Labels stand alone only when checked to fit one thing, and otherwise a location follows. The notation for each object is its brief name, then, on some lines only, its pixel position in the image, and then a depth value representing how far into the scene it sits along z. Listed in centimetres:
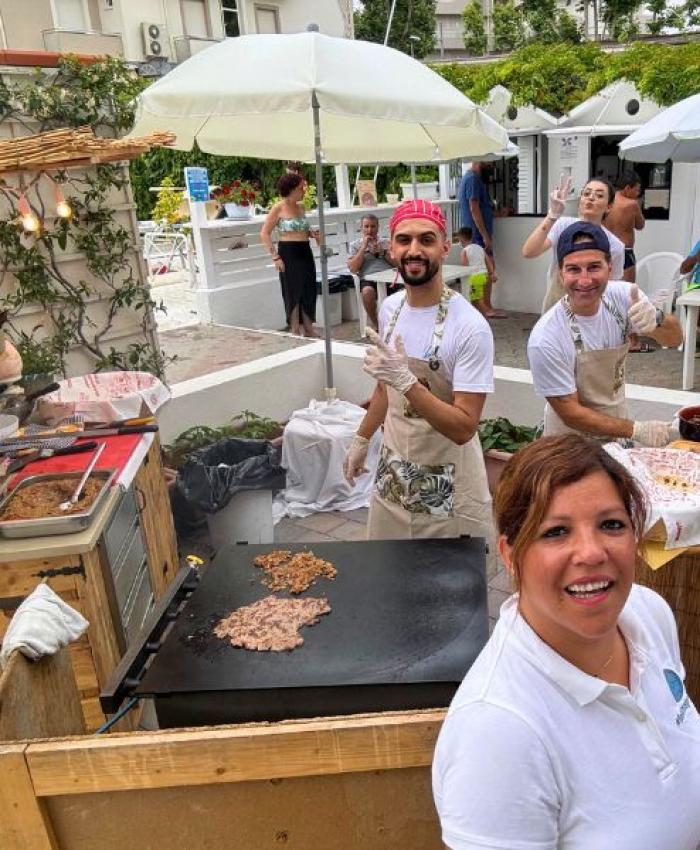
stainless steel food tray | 245
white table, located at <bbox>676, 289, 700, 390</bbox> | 614
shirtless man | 758
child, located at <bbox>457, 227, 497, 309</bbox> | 920
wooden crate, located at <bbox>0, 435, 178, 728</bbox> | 246
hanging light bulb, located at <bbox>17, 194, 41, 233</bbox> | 338
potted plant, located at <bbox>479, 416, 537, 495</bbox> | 442
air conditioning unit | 2075
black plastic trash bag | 419
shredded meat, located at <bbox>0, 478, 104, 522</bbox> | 256
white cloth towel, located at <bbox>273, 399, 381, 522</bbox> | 496
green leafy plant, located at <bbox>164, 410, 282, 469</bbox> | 496
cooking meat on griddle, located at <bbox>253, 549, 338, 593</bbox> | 215
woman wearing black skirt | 769
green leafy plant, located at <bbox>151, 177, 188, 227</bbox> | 1392
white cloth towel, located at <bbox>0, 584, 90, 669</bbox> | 155
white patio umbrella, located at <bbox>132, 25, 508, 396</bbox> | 373
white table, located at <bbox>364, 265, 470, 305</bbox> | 777
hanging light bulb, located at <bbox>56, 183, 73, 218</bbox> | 363
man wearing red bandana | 261
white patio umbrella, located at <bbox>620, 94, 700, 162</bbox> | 611
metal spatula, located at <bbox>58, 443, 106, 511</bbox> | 256
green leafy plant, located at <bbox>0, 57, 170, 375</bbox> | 460
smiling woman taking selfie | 109
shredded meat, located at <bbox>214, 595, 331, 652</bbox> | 189
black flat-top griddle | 173
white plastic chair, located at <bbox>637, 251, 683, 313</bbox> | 811
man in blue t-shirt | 928
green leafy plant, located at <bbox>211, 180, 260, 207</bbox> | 956
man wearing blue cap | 277
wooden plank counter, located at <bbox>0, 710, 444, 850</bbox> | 135
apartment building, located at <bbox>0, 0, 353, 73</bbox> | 1905
